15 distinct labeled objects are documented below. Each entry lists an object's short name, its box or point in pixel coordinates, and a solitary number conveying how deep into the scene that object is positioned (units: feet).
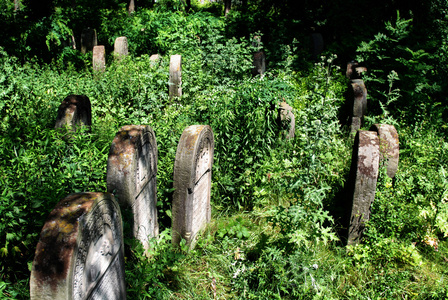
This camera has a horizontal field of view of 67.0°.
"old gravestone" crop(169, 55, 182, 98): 21.19
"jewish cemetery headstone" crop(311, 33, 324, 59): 33.94
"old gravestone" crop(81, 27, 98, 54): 30.55
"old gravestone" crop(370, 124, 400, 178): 12.94
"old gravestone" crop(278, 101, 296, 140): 16.37
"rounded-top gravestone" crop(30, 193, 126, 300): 5.60
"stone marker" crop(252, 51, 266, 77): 23.75
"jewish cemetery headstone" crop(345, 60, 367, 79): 23.27
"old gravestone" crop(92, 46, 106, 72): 25.43
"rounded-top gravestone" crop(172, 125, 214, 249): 10.96
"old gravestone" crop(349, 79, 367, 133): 19.65
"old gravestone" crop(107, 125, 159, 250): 9.45
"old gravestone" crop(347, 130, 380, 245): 11.44
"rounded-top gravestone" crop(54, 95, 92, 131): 13.25
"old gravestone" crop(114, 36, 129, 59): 28.48
